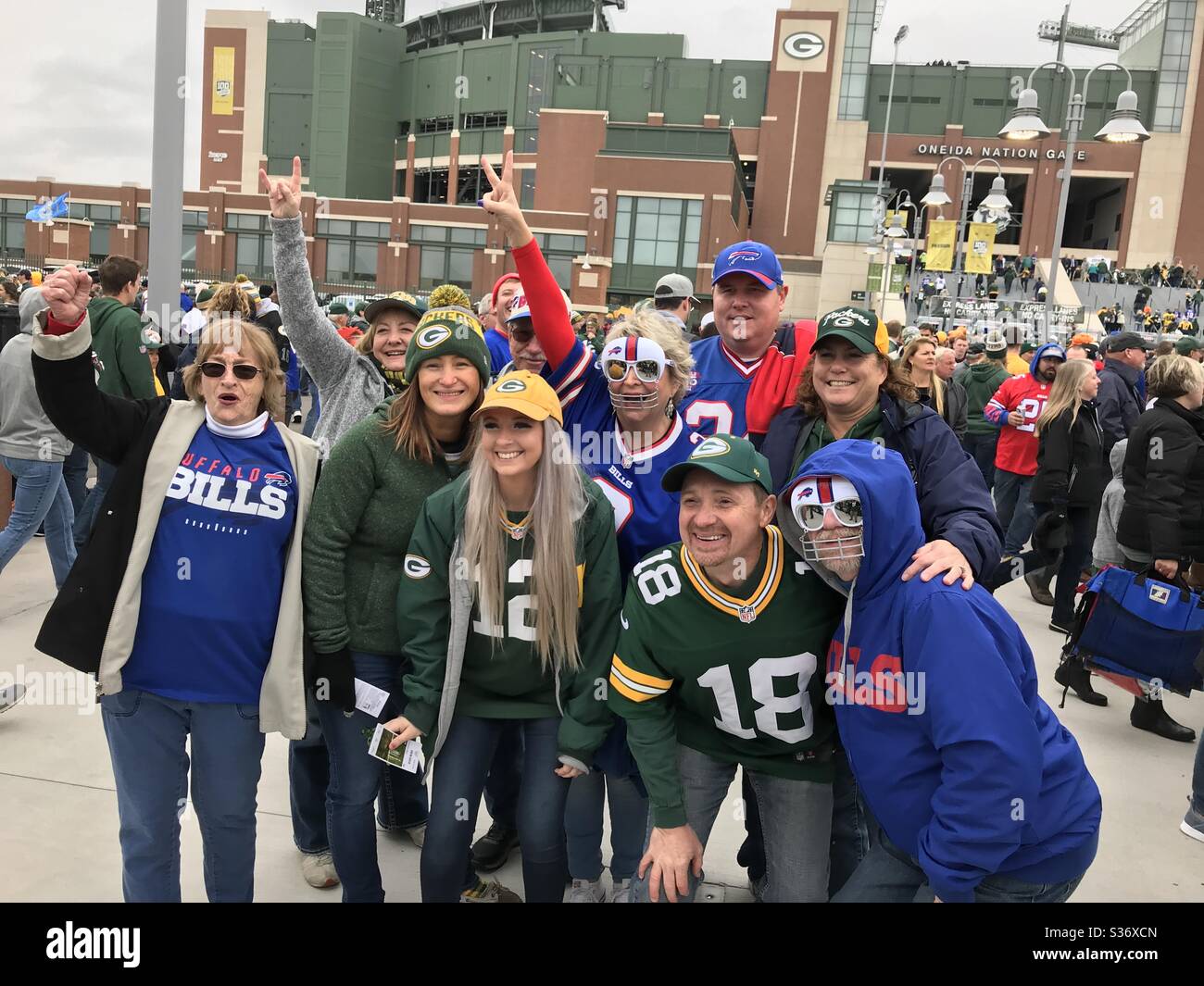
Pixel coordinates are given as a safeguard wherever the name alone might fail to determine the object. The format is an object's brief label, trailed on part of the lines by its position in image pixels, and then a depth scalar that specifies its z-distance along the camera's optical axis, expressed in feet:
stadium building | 139.03
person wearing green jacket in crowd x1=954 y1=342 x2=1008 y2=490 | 34.50
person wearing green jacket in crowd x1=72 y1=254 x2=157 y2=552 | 20.18
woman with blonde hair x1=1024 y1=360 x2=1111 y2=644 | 23.53
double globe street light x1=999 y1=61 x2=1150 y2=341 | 45.50
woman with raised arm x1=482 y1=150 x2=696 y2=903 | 10.18
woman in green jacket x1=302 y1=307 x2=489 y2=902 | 9.63
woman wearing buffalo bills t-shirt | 8.72
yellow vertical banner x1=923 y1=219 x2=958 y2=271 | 65.05
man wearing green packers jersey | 8.55
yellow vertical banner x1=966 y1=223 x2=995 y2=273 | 64.23
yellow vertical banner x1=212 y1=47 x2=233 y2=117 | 199.52
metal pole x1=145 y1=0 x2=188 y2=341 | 18.86
